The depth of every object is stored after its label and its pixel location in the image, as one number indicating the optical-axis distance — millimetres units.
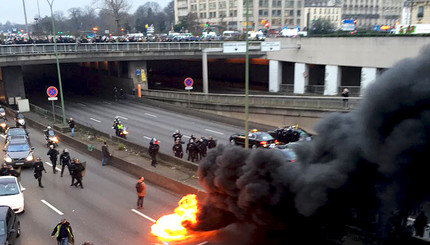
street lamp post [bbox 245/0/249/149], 15700
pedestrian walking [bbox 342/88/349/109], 25625
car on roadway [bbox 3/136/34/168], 18656
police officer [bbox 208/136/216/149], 20359
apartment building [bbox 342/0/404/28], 124812
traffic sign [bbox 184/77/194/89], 30703
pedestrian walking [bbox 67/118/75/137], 24988
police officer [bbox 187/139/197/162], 19406
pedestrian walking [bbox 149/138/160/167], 18438
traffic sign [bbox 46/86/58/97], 25422
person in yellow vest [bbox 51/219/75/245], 10914
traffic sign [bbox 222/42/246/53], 32750
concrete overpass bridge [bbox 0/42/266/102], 33656
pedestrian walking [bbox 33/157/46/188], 16438
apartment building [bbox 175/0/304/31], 96438
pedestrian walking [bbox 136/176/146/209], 14273
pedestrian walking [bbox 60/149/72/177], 17891
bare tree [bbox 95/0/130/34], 70062
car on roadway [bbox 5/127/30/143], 21859
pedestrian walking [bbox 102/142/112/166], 19678
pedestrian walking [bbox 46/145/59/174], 18266
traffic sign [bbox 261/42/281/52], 35281
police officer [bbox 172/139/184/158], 19922
